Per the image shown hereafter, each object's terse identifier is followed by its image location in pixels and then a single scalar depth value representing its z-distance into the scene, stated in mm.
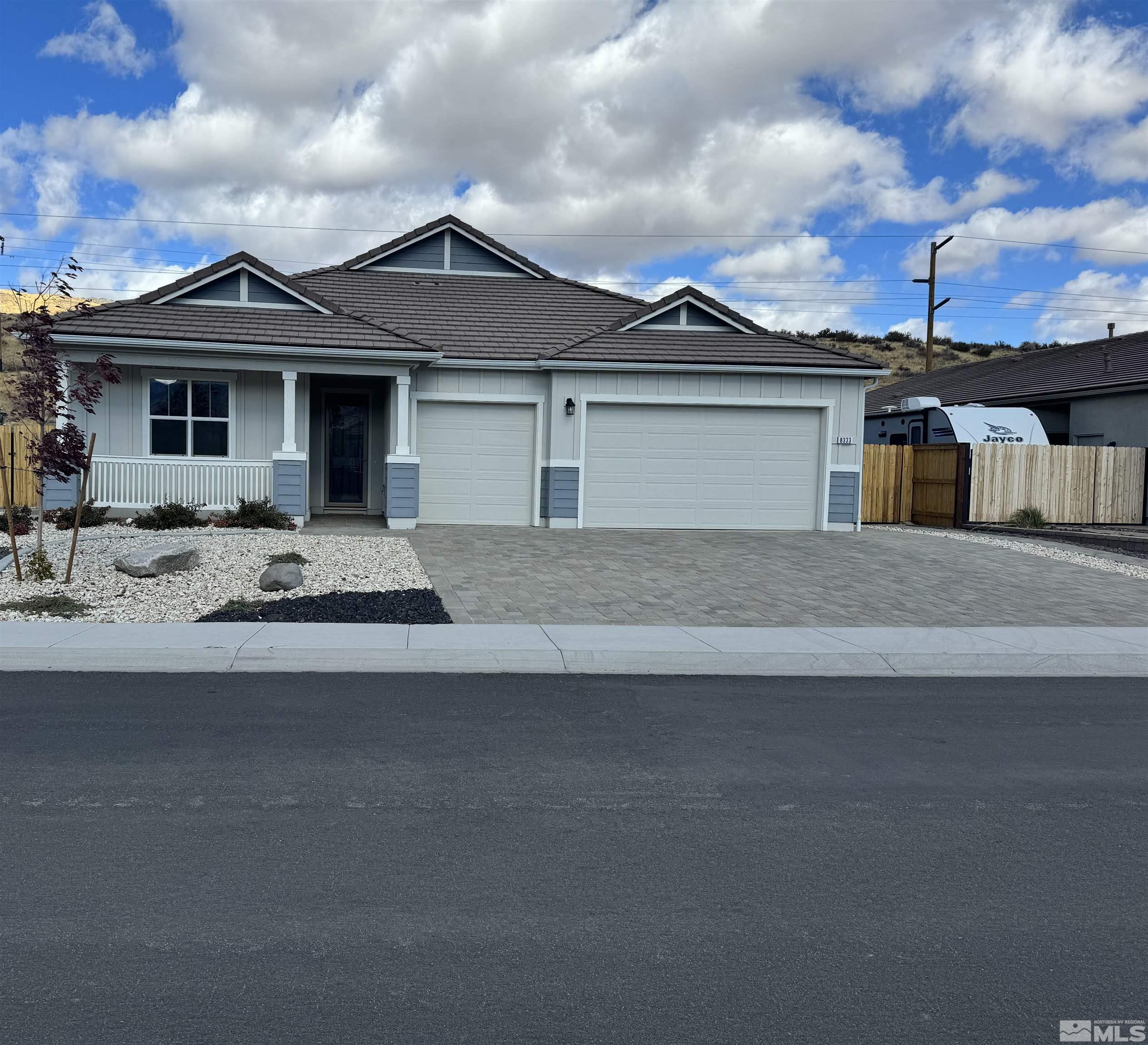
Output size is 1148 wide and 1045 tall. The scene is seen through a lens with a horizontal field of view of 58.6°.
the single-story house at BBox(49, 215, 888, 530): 18797
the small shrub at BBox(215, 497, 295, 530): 18058
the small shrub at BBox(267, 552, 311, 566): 13781
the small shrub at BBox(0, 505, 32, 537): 17109
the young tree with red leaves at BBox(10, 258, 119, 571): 12156
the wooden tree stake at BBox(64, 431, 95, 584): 12453
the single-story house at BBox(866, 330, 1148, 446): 26781
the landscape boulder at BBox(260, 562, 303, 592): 12492
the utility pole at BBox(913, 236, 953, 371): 40281
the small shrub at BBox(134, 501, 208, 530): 17703
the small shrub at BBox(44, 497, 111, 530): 17531
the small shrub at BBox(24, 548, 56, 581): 12609
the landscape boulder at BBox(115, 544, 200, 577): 12820
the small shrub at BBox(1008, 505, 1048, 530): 23484
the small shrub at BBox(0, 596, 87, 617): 11094
